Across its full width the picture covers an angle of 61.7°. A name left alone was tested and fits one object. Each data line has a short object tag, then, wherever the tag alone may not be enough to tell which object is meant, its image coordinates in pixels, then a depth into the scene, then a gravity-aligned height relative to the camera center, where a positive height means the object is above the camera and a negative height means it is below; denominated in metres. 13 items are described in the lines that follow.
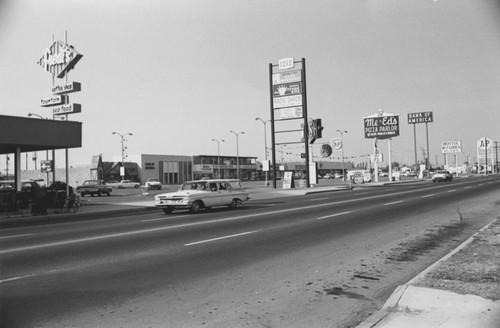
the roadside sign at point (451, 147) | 98.56 +5.12
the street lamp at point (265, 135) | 65.03 +6.19
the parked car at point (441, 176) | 53.98 -1.01
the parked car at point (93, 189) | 43.50 -1.20
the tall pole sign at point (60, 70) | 26.73 +7.44
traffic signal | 45.03 +4.43
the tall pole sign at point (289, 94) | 42.09 +8.02
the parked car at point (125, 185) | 68.25 -1.31
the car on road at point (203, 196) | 18.59 -0.98
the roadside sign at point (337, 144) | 58.78 +3.85
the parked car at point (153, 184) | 56.41 -1.11
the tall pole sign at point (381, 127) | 61.91 +6.48
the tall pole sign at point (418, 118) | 78.69 +9.64
